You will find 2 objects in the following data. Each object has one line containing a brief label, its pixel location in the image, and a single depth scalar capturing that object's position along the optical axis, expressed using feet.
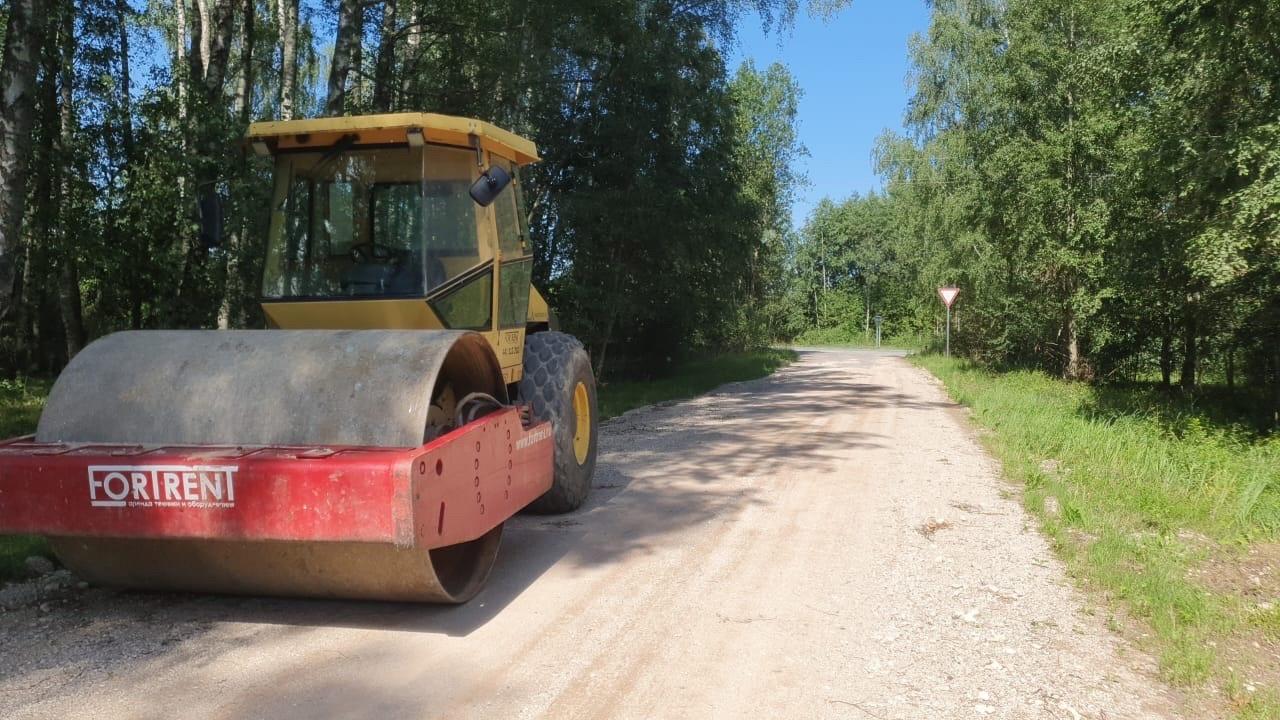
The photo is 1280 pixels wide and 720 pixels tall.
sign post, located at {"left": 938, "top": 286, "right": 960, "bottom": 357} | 91.40
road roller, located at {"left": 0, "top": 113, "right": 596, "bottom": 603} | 13.05
